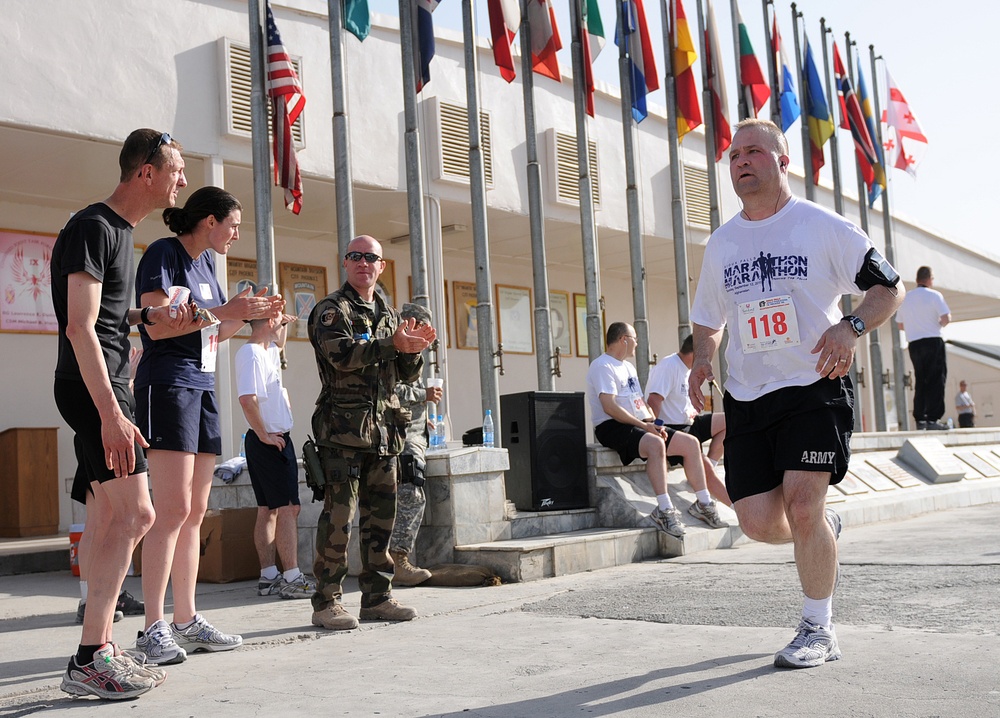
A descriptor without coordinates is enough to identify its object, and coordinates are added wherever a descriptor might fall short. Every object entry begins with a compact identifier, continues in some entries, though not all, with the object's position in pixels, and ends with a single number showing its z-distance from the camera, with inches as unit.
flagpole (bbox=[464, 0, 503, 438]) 400.2
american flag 376.5
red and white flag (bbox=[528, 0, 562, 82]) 448.1
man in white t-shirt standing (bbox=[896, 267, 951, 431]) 502.0
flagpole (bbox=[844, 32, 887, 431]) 633.0
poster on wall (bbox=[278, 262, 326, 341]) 569.9
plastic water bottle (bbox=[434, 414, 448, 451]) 296.5
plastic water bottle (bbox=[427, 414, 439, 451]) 294.3
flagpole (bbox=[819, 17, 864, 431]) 629.9
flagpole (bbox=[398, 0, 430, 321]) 381.1
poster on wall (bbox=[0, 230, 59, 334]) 465.4
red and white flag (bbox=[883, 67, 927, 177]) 714.2
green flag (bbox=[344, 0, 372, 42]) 385.1
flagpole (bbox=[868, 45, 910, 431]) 673.6
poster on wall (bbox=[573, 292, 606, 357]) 744.3
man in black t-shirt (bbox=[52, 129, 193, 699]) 129.8
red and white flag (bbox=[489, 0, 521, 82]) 437.4
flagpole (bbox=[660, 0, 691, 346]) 522.3
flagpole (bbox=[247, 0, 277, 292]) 370.9
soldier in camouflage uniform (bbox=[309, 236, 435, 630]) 183.9
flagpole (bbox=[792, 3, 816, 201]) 614.2
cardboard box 277.4
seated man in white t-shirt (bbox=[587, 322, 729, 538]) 301.6
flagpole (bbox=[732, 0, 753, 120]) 566.6
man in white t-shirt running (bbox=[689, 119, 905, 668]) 137.3
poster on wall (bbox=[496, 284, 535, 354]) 689.0
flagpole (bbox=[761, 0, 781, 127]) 581.0
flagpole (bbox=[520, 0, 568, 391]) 427.8
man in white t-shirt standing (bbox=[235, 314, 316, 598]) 244.4
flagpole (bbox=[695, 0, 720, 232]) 542.0
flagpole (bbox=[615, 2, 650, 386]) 488.4
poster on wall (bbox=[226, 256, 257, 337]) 543.2
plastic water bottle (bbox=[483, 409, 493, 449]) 294.6
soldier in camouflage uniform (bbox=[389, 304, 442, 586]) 240.2
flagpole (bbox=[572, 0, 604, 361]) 455.2
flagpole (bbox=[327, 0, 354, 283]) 356.8
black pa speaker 300.5
